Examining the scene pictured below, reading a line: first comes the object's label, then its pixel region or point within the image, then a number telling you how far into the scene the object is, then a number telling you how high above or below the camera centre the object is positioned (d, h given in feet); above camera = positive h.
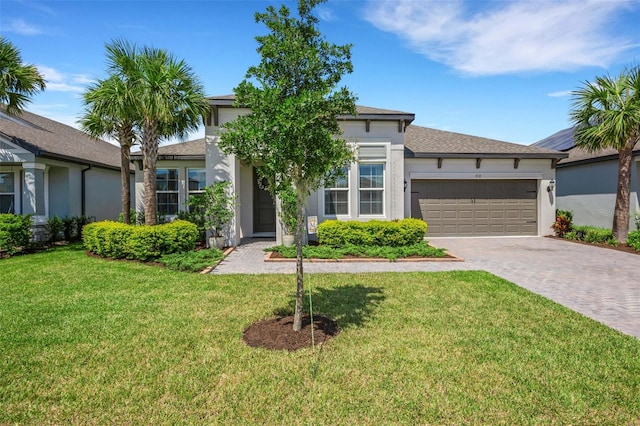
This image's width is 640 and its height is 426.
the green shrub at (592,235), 36.44 -3.42
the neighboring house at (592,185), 39.24 +2.93
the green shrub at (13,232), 30.19 -2.27
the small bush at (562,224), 42.83 -2.37
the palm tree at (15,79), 32.07 +13.13
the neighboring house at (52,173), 36.32 +4.67
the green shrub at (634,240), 32.68 -3.47
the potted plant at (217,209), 32.83 -0.15
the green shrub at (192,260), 24.93 -4.31
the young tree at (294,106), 11.71 +3.72
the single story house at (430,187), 36.91 +2.52
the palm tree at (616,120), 33.96 +9.30
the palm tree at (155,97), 28.68 +10.13
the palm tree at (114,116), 28.99 +9.06
